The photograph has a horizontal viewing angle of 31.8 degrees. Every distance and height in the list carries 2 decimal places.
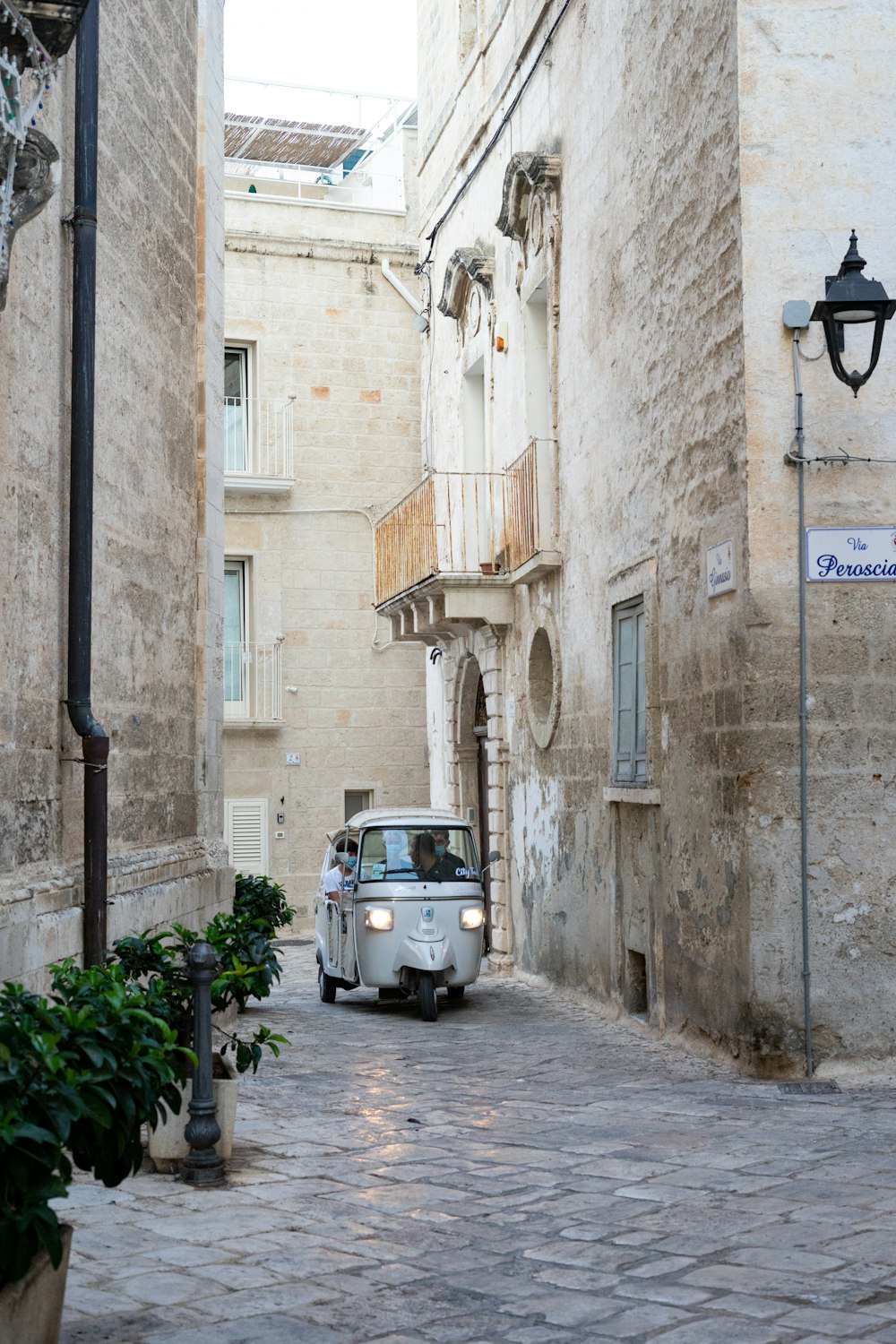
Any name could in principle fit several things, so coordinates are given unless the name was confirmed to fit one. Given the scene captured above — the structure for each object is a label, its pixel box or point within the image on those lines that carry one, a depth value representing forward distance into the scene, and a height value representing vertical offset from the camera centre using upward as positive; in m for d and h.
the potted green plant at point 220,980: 6.42 -1.02
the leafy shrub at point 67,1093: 3.63 -0.87
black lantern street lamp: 8.35 +2.35
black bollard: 6.21 -1.40
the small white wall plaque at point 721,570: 9.01 +1.02
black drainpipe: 7.95 +1.28
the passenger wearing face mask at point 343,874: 12.59 -1.05
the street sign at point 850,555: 8.71 +1.05
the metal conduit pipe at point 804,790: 8.55 -0.25
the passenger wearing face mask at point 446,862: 12.43 -0.92
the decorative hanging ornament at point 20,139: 5.71 +2.27
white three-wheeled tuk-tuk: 12.00 -1.25
